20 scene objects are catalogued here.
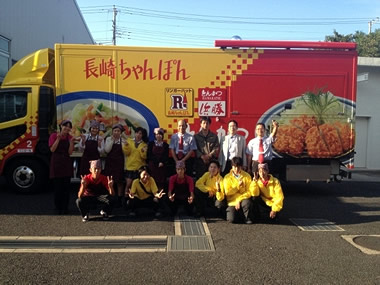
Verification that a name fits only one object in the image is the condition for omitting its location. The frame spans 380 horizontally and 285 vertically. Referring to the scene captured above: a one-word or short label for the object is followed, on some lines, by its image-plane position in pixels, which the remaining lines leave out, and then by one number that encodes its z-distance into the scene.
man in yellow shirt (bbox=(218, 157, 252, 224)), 5.57
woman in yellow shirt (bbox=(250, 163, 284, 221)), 5.64
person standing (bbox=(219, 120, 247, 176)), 6.49
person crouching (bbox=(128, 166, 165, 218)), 5.88
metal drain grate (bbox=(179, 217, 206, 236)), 5.08
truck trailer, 7.21
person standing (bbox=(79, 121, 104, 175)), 6.18
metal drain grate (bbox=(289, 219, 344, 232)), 5.38
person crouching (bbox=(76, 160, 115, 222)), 5.57
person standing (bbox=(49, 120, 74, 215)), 5.85
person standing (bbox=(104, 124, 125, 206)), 6.32
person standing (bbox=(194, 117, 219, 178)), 6.52
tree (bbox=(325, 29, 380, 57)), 45.19
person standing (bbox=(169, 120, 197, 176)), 6.56
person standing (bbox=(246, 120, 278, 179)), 6.44
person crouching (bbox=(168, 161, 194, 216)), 5.96
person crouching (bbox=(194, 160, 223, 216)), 5.93
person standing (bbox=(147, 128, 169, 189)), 6.39
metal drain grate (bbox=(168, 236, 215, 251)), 4.45
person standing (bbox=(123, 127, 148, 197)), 6.48
